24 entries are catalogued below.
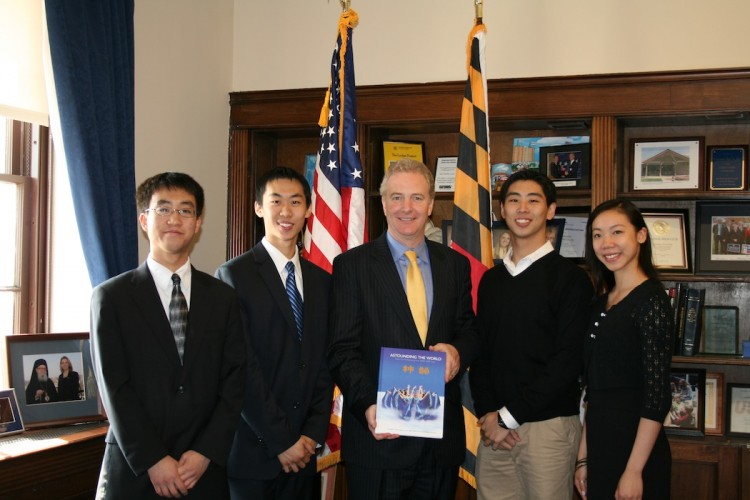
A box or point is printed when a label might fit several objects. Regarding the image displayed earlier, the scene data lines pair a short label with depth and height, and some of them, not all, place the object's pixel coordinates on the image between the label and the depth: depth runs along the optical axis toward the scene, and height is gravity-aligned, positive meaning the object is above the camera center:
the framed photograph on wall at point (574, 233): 3.61 +0.10
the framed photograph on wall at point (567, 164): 3.58 +0.45
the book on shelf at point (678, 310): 3.42 -0.27
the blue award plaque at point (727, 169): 3.42 +0.42
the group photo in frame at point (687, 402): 3.42 -0.71
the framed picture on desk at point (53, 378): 2.47 -0.47
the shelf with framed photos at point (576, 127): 3.34 +0.66
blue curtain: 2.68 +0.49
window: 2.83 +0.09
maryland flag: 3.06 +0.33
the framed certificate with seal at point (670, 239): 3.50 +0.08
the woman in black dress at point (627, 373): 2.10 -0.36
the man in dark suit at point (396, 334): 2.12 -0.26
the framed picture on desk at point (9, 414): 2.40 -0.57
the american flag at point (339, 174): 3.15 +0.34
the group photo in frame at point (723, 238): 3.45 +0.08
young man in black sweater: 2.30 -0.36
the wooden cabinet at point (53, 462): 2.23 -0.71
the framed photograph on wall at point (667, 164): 3.49 +0.45
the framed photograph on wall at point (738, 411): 3.41 -0.75
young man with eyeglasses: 1.95 -0.33
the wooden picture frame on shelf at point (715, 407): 3.43 -0.73
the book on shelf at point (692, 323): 3.40 -0.32
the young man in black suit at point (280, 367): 2.18 -0.37
